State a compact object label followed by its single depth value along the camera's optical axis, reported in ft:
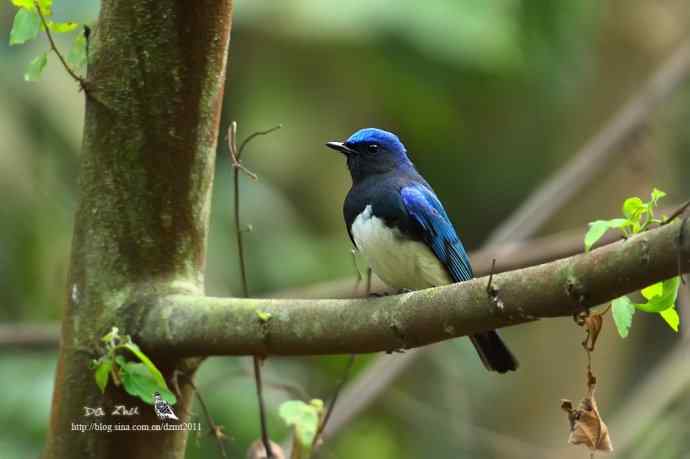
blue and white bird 25.89
